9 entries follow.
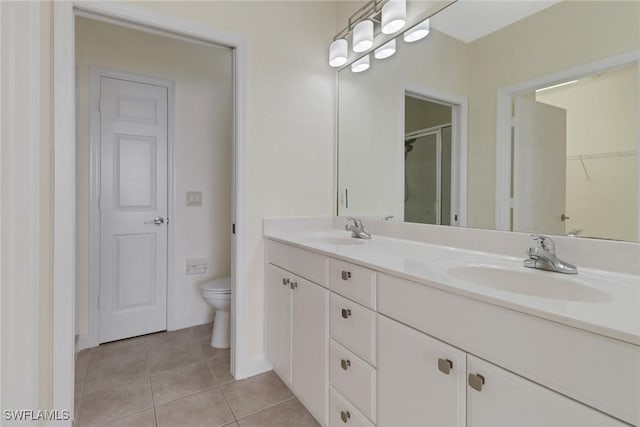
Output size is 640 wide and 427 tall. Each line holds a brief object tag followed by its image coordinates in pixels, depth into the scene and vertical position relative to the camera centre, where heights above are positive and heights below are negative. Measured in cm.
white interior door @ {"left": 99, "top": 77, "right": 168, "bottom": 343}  217 +0
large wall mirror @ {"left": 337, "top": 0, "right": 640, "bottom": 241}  96 +37
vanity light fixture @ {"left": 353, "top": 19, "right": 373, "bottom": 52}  178 +103
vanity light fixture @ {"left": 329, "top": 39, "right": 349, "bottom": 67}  193 +101
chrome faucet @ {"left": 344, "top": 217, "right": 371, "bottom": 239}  175 -11
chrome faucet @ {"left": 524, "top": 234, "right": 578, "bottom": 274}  94 -15
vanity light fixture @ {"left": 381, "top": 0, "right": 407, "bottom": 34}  158 +103
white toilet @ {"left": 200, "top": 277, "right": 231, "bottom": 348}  206 -66
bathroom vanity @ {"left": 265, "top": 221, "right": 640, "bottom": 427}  56 -32
